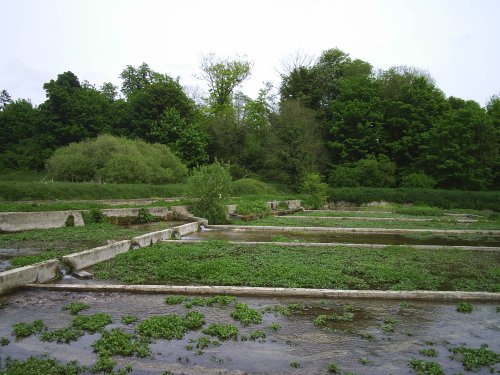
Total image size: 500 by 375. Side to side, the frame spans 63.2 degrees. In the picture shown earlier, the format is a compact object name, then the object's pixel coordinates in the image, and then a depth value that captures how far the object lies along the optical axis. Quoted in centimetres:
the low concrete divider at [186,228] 1658
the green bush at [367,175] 4434
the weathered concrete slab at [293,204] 3191
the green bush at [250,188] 3659
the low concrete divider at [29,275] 816
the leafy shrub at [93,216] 1814
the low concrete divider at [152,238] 1326
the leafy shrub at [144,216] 2039
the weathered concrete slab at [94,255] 1002
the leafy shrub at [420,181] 4194
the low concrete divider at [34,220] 1568
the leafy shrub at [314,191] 3544
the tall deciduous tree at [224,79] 5562
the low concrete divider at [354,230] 1917
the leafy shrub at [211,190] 2094
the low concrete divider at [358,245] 1419
